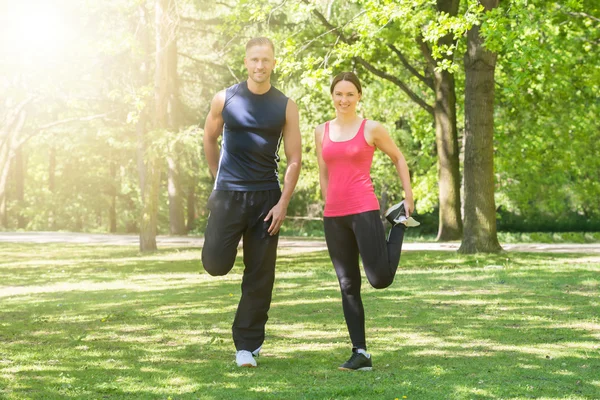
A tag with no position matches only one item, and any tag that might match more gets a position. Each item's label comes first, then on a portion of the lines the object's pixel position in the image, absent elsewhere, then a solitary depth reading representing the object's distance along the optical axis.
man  6.35
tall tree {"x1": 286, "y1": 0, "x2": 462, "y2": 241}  21.22
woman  6.17
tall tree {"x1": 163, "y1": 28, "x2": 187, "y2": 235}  30.36
